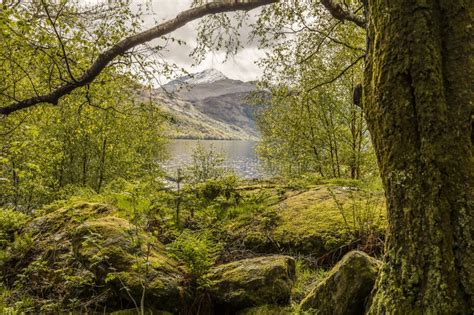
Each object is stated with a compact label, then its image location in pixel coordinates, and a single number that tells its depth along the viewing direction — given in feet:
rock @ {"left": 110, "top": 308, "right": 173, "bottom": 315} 14.28
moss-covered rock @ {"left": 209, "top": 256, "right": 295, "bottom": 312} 14.26
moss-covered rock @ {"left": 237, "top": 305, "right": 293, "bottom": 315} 13.62
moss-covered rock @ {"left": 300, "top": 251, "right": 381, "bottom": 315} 12.25
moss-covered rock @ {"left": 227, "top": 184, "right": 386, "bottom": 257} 19.26
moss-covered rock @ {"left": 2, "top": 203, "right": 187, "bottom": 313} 14.66
